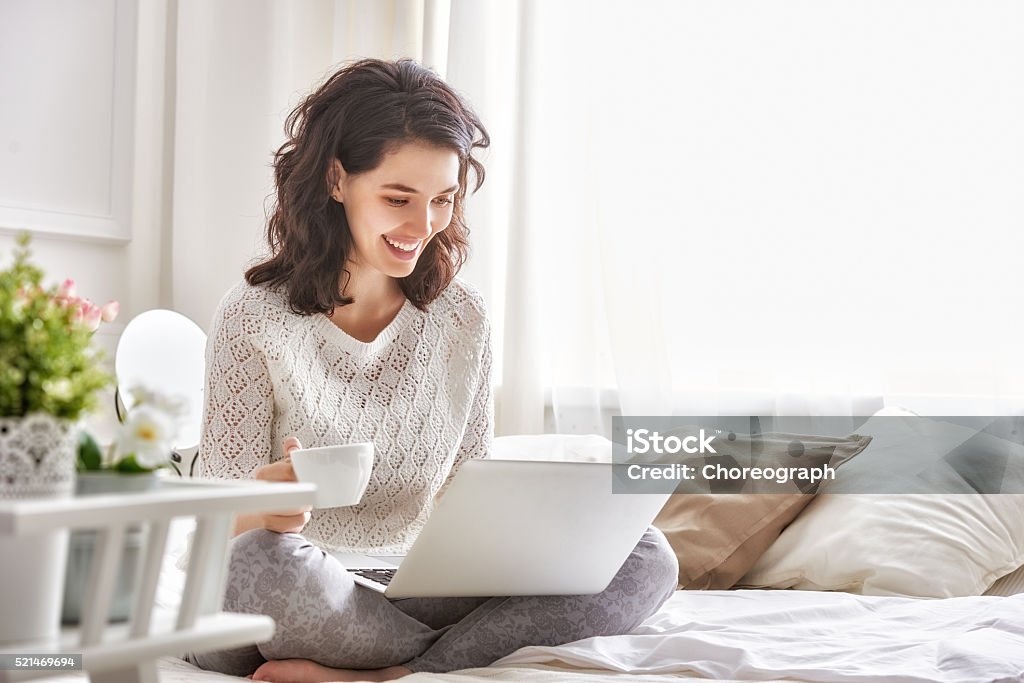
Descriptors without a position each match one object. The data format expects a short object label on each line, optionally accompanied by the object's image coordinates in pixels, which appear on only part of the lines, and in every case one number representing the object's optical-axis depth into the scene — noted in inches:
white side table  80.6
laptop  101.6
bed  106.0
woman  111.3
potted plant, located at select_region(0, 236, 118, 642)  81.6
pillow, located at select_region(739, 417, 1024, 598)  126.0
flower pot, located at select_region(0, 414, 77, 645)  81.5
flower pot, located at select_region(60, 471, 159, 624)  83.5
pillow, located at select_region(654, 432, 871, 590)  130.9
